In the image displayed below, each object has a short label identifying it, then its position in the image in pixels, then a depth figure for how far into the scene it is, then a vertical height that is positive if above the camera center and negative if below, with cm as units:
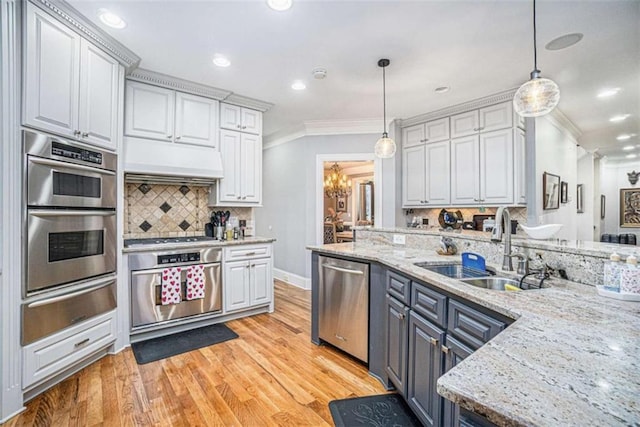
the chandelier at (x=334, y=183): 811 +95
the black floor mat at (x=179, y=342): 262 -124
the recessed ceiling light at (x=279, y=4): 200 +147
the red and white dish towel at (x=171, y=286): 291 -70
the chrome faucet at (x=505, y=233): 185 -11
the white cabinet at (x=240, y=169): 365 +60
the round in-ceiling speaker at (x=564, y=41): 243 +150
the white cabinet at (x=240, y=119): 366 +126
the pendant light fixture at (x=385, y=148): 298 +71
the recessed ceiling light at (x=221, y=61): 276 +150
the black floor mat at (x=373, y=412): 180 -126
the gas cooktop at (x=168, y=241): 303 -28
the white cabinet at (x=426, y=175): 435 +64
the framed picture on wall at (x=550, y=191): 391 +37
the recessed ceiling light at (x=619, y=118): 436 +153
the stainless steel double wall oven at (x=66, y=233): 195 -13
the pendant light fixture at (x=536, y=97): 174 +74
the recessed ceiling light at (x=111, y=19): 215 +148
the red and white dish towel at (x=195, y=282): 305 -70
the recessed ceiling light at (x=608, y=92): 348 +153
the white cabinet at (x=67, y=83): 196 +100
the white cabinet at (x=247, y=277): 336 -73
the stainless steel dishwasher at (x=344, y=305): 239 -77
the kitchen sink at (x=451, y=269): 202 -37
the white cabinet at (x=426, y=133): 435 +131
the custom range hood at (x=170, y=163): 296 +58
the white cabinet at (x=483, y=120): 372 +131
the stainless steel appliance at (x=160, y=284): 280 -69
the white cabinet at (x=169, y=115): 303 +111
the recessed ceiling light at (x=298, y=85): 332 +152
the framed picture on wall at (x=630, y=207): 755 +28
